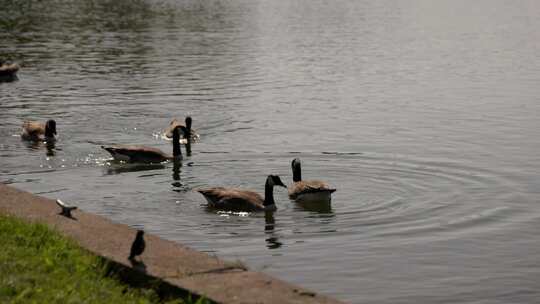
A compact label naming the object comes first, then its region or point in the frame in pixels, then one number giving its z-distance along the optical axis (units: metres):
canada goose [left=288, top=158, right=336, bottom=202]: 17.61
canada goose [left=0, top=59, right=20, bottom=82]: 33.84
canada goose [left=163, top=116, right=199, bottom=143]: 24.38
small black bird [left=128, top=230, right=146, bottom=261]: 10.27
